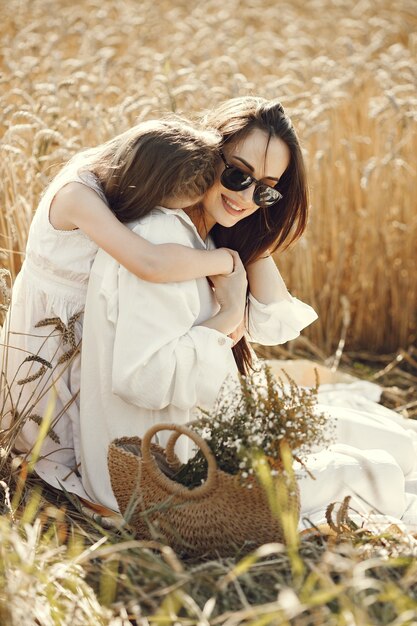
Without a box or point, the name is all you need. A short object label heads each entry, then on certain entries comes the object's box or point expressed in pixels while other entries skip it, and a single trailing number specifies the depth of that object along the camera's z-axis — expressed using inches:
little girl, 93.2
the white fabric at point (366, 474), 99.3
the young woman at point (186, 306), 92.0
